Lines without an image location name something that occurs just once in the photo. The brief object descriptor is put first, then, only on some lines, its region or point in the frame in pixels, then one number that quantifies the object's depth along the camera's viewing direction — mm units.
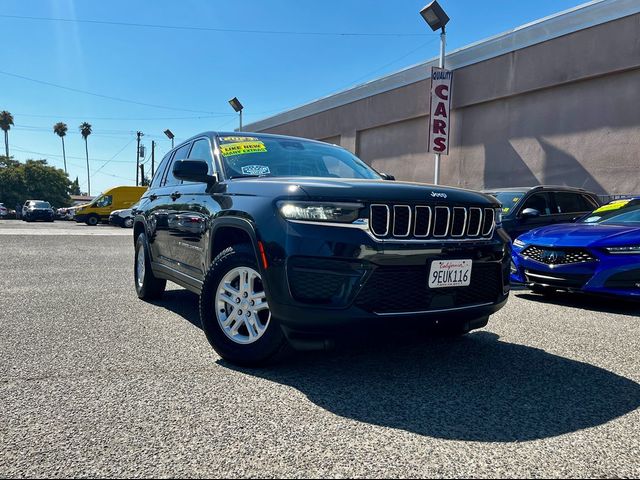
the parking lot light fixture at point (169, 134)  41372
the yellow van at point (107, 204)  31703
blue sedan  5434
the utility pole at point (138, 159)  64675
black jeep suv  2828
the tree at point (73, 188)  68438
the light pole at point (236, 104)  30102
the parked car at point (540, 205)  8273
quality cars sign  15070
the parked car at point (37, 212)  36400
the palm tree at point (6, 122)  83250
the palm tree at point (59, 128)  93938
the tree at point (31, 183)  59906
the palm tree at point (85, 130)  93250
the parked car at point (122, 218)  27981
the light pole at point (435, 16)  13398
